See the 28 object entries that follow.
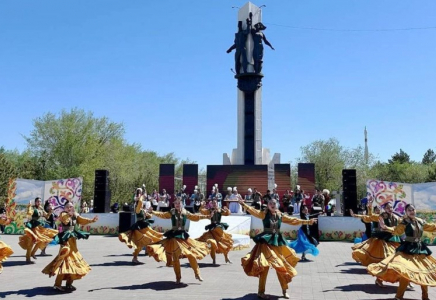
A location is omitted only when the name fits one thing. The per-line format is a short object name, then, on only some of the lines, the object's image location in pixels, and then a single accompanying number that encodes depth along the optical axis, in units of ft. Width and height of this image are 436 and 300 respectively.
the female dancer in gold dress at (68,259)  27.20
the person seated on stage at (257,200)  71.19
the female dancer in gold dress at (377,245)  32.32
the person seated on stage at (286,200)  77.74
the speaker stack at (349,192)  69.05
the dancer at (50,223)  48.32
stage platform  66.03
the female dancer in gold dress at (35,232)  41.52
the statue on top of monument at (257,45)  109.19
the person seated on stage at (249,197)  77.97
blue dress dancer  43.27
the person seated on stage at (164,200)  81.66
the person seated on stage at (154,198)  81.82
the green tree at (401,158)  262.39
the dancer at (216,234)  40.22
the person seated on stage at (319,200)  71.45
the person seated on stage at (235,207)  75.97
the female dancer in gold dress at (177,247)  29.94
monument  109.19
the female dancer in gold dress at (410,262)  23.79
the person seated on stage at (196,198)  78.83
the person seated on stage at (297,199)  74.98
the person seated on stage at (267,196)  69.70
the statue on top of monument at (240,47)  109.29
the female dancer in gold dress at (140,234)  41.50
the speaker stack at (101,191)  74.95
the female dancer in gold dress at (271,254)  25.17
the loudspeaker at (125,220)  67.67
